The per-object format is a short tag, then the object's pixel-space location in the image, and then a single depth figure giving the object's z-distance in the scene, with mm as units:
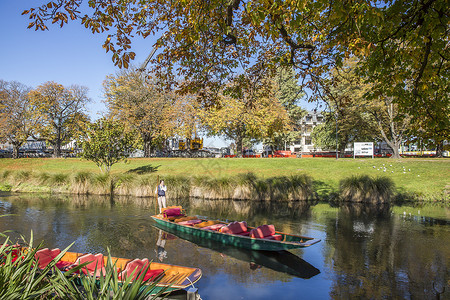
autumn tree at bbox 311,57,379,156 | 36834
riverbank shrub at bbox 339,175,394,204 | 21875
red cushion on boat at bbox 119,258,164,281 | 6820
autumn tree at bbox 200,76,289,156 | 37406
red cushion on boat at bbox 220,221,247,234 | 11847
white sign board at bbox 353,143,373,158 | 34406
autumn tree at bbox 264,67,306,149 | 61188
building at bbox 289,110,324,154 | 84394
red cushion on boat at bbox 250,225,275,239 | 11035
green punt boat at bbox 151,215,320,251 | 10219
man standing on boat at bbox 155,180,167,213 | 17391
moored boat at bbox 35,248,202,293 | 6672
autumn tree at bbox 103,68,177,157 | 41344
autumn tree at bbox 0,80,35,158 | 42812
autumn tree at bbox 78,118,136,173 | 26562
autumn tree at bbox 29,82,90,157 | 44000
